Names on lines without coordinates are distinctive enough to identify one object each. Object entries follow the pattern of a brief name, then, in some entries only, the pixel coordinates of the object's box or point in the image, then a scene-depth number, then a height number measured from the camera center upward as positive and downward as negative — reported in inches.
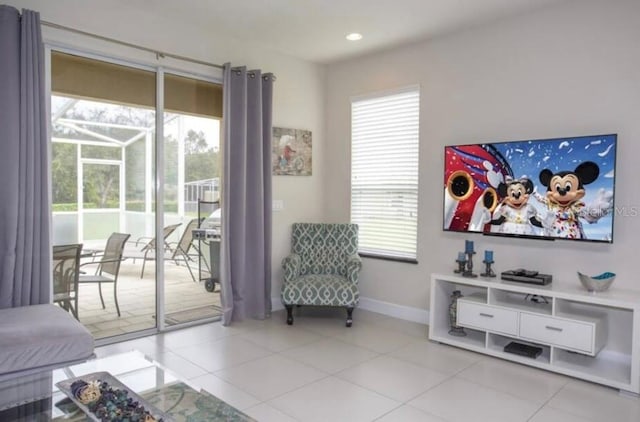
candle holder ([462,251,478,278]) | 148.8 -21.7
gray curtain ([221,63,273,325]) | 170.4 +1.5
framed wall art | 191.0 +21.0
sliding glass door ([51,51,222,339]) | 139.6 +5.5
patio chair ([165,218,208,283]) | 165.6 -18.4
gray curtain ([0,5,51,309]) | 119.6 +8.9
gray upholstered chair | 168.2 -27.2
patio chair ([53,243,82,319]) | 138.7 -24.3
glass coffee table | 75.5 -36.2
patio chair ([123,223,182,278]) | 156.8 -17.9
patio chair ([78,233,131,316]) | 148.9 -21.9
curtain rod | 129.9 +49.6
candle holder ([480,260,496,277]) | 147.3 -22.2
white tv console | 119.0 -35.5
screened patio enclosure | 138.4 +10.2
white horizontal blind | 181.2 +12.4
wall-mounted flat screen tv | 127.1 +4.7
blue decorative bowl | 123.3 -21.4
